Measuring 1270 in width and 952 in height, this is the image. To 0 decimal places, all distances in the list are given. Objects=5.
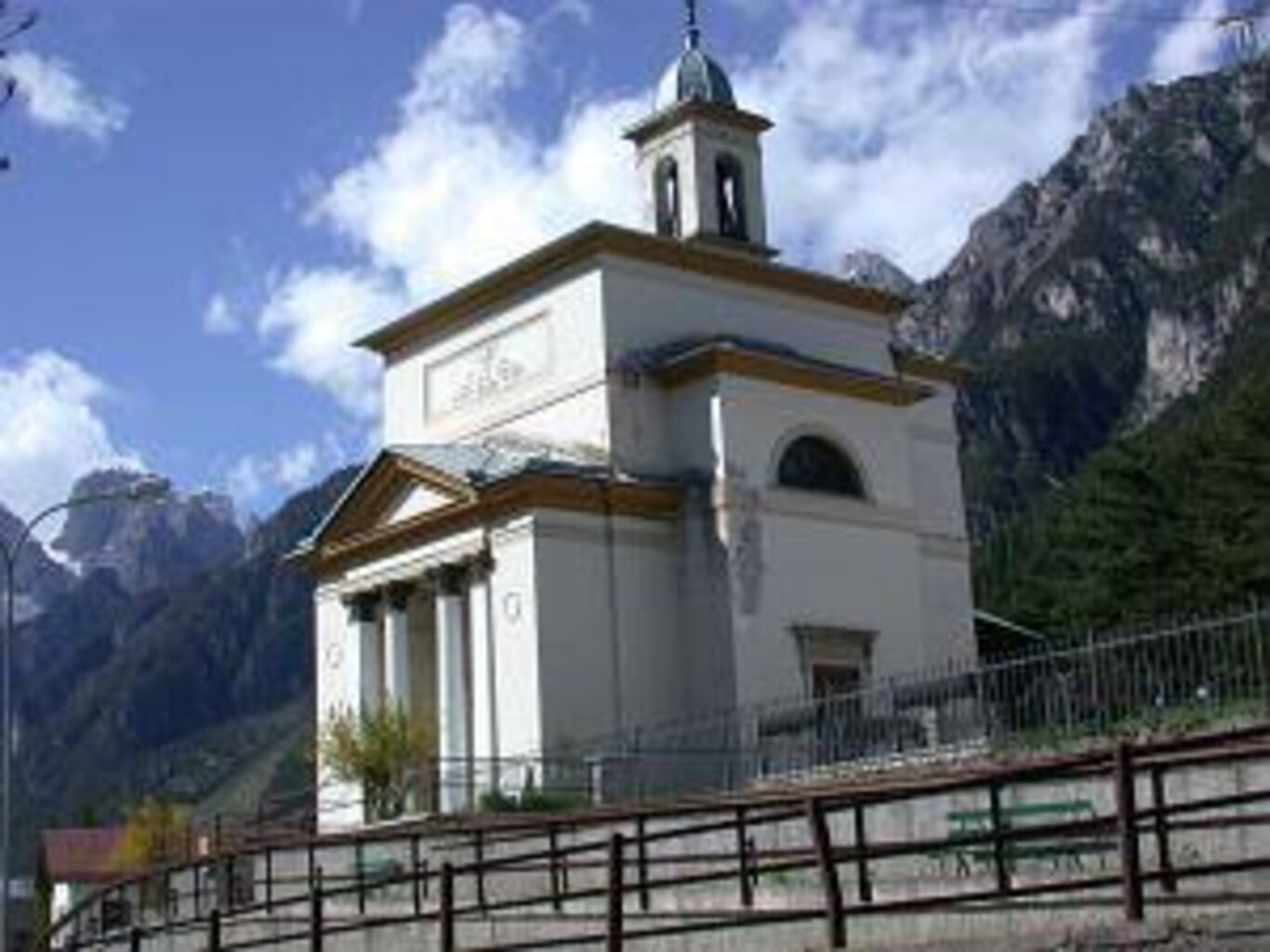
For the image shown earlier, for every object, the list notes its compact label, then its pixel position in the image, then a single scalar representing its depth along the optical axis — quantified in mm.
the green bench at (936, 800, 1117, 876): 18562
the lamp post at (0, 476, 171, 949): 29469
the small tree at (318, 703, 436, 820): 40906
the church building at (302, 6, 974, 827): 42156
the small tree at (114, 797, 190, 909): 53112
